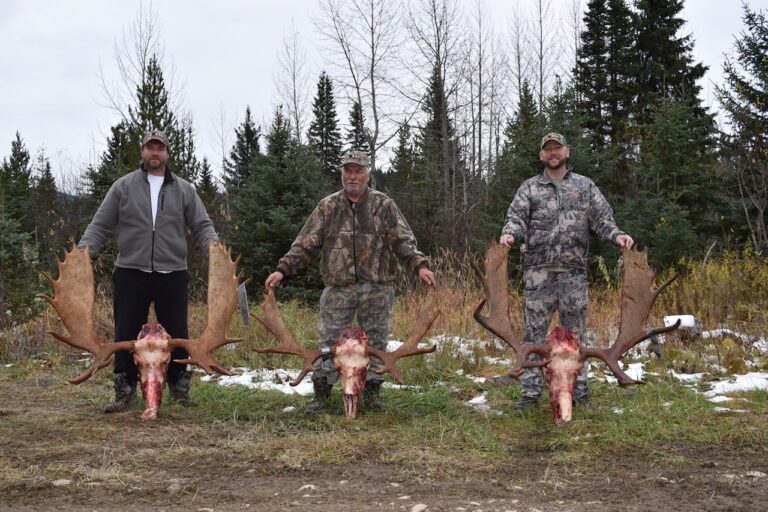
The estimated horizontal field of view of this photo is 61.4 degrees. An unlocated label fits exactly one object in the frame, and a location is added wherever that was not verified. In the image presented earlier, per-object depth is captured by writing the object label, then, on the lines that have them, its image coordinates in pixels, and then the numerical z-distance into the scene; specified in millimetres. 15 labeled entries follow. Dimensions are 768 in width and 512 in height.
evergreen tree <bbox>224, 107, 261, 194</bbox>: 38594
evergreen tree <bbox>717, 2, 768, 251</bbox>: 14445
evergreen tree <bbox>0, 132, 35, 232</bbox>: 31594
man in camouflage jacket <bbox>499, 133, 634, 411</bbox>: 5242
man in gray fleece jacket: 5367
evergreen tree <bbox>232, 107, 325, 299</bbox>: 13484
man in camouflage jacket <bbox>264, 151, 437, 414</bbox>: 5340
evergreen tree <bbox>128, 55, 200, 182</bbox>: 18203
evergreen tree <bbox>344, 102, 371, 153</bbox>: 25886
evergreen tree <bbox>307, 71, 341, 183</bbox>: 38938
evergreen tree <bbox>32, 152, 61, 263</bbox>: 34406
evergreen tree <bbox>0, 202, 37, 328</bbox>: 10109
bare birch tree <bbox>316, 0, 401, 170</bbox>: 25234
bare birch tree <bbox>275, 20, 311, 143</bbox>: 31605
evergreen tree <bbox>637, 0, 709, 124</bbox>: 24031
